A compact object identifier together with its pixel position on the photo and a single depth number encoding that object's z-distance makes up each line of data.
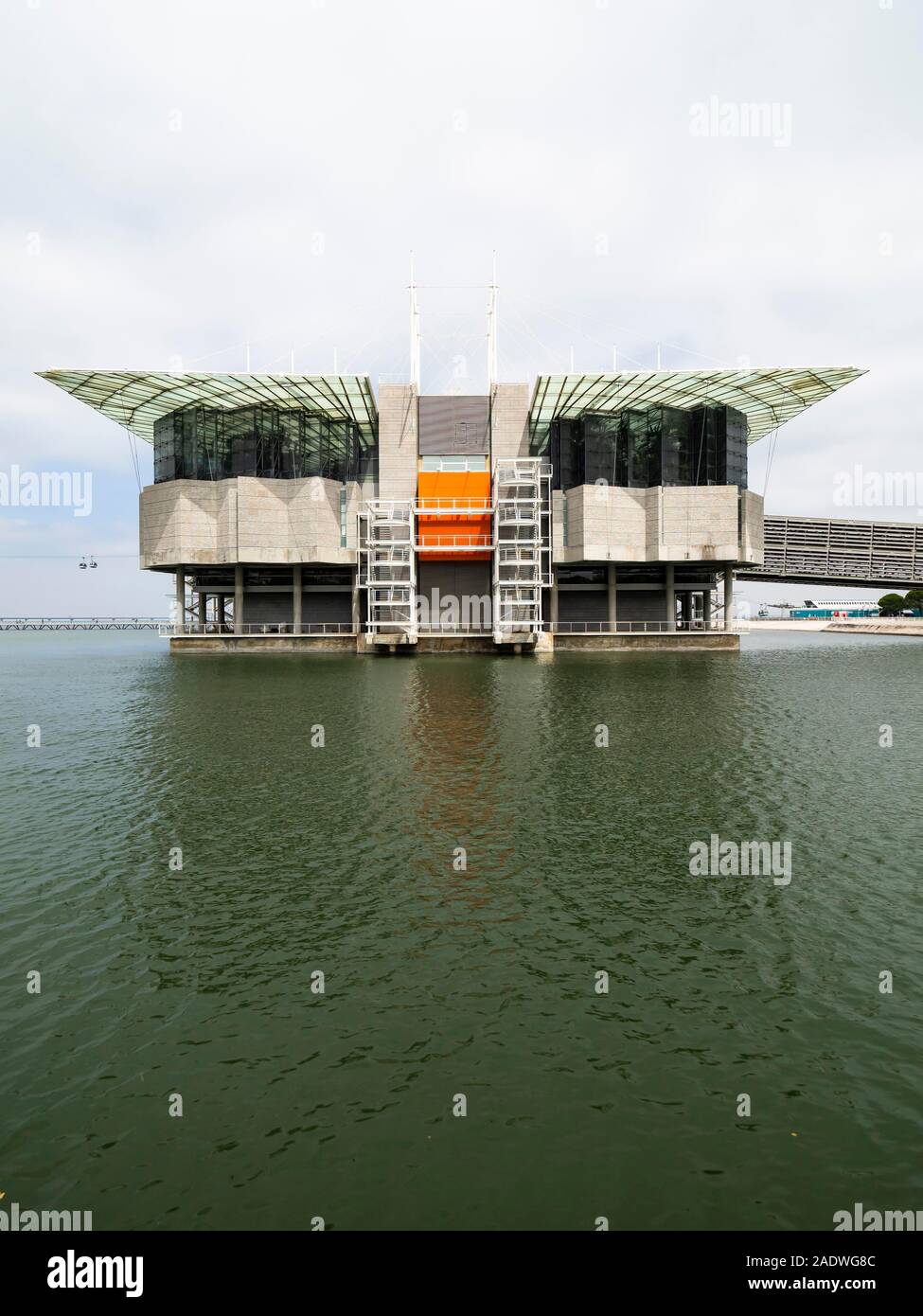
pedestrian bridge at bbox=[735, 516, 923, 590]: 127.88
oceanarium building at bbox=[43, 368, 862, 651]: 66.50
